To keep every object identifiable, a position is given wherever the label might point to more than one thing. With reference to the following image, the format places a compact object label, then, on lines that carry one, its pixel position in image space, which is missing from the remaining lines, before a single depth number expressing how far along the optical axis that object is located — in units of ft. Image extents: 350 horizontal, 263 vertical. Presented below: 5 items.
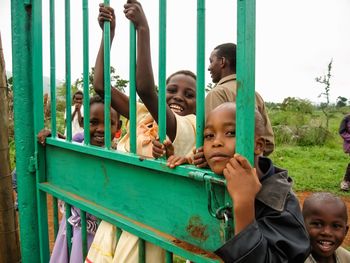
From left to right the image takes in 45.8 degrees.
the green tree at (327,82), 40.32
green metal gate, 3.97
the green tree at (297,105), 52.03
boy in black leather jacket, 3.63
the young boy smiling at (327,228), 6.44
